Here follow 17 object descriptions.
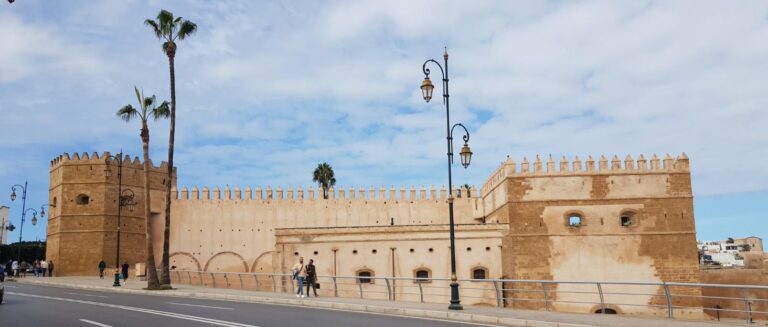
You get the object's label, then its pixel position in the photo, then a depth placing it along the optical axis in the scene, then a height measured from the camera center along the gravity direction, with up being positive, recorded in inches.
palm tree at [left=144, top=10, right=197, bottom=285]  975.0 +320.8
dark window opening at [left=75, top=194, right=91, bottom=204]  1386.6 +110.5
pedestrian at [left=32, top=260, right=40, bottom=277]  1342.5 -34.1
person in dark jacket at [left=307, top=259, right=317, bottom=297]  781.9 -33.0
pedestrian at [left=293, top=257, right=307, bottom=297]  759.1 -30.9
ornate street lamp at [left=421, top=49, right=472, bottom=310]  601.6 +98.5
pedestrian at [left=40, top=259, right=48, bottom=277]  1358.3 -29.3
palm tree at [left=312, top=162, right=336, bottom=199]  1904.2 +206.8
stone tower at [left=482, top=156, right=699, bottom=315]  1222.3 +31.8
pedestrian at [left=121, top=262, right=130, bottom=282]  1165.8 -34.0
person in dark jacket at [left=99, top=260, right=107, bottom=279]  1253.7 -31.0
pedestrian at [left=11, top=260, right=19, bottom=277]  1352.1 -30.4
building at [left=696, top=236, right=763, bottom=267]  2390.5 -37.0
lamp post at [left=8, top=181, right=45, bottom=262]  1441.9 +94.5
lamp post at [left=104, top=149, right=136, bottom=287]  1333.7 +126.8
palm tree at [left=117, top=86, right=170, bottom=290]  977.7 +206.3
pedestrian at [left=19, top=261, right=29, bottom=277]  1379.2 -30.2
